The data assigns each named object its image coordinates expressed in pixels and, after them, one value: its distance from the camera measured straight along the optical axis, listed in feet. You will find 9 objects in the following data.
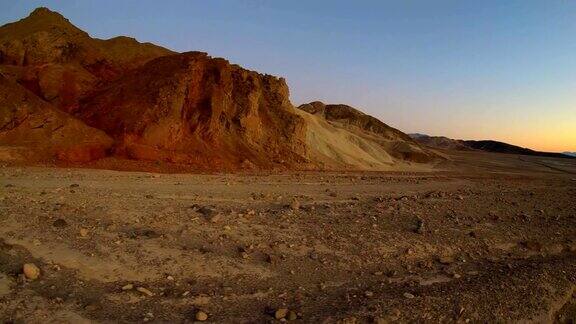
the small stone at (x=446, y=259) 25.44
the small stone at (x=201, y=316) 17.51
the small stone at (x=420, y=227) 29.33
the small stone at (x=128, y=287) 19.52
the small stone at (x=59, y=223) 25.20
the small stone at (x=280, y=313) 18.08
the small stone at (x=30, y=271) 19.69
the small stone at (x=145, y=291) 19.19
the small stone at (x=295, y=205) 33.13
